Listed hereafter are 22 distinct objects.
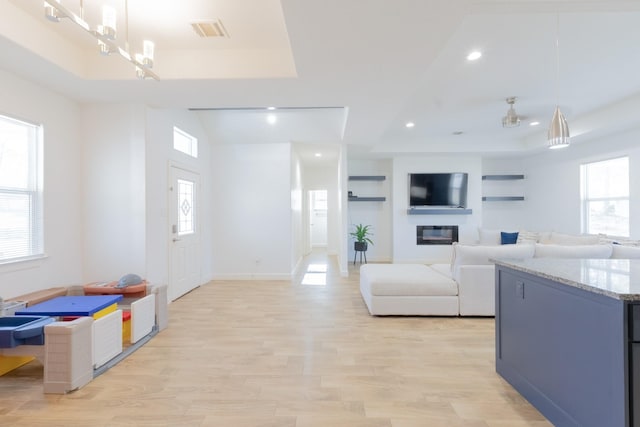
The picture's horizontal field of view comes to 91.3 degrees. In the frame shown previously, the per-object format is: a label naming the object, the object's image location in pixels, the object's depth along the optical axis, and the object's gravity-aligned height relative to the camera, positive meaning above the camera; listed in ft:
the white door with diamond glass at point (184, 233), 15.02 -1.02
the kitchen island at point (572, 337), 4.58 -2.24
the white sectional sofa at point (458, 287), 12.03 -2.95
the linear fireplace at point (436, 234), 25.61 -1.74
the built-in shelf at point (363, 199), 26.63 +1.19
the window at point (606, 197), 17.92 +0.98
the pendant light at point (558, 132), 8.61 +2.25
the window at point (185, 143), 15.49 +3.73
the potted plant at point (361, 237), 25.09 -2.00
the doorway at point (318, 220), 37.63 -0.84
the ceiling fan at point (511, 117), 15.05 +4.66
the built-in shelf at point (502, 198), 25.81 +1.22
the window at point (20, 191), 9.70 +0.72
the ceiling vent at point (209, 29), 8.93 +5.43
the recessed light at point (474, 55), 10.34 +5.32
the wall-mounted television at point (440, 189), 25.00 +1.91
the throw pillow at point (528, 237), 19.85 -1.56
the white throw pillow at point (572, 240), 15.78 -1.43
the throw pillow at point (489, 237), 23.35 -1.81
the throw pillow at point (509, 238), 22.08 -1.79
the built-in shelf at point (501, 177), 25.93 +2.98
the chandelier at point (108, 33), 5.90 +3.78
